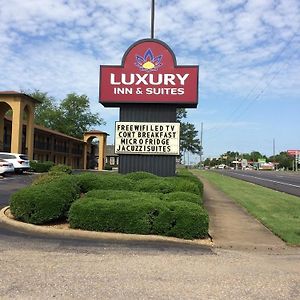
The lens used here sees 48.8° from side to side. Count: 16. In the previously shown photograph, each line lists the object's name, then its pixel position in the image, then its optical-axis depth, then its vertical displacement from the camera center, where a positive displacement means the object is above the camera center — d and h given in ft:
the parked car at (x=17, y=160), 81.83 +0.13
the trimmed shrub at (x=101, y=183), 30.08 -1.81
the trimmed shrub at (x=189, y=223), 23.19 -4.07
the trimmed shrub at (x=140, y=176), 34.36 -1.25
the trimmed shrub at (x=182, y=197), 27.04 -2.66
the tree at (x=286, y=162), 427.90 +7.24
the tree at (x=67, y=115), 217.03 +31.15
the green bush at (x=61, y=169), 37.12 -0.82
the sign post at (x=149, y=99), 39.23 +7.75
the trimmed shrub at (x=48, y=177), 30.96 -1.51
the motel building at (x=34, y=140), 104.70 +9.26
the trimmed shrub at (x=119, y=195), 26.02 -2.54
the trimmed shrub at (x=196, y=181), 38.35 -1.86
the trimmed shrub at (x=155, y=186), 30.62 -2.04
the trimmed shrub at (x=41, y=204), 24.90 -3.24
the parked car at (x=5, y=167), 71.91 -1.41
